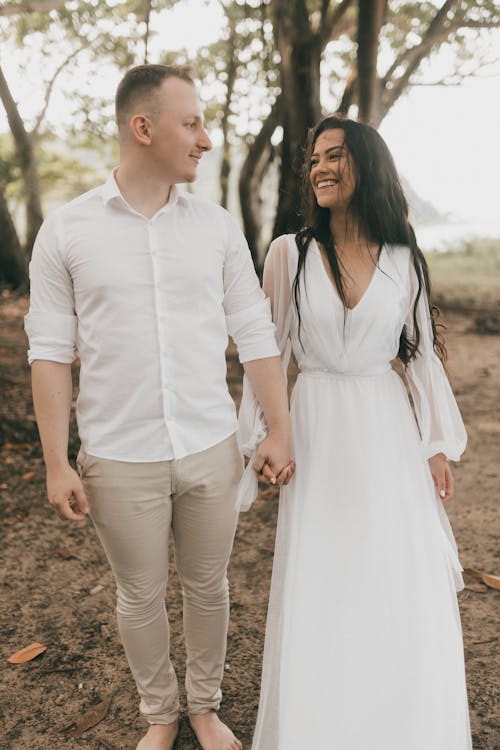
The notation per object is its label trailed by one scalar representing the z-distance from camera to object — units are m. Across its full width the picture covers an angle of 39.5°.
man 2.12
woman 2.19
